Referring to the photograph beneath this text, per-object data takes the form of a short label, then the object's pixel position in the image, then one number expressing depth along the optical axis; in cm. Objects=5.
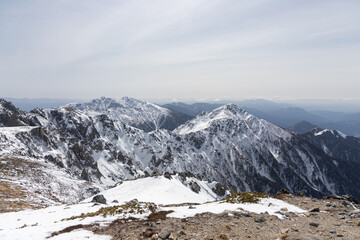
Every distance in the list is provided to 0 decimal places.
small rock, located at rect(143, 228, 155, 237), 1139
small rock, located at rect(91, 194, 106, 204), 2906
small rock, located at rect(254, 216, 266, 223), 1452
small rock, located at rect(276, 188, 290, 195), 2615
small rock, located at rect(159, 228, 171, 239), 1103
